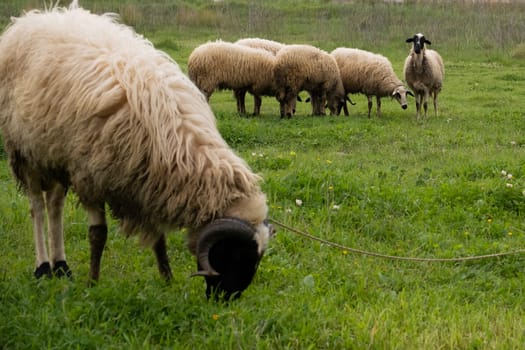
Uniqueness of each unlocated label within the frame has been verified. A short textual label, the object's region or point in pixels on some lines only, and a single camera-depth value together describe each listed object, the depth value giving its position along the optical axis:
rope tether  4.68
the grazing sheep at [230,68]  14.59
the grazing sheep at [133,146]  3.84
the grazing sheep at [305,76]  14.93
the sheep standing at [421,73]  14.81
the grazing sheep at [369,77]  15.95
